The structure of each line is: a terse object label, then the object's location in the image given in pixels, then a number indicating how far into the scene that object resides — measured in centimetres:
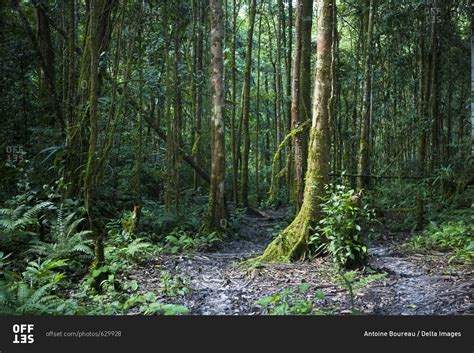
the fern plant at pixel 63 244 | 630
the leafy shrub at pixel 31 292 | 416
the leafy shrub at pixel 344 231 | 591
